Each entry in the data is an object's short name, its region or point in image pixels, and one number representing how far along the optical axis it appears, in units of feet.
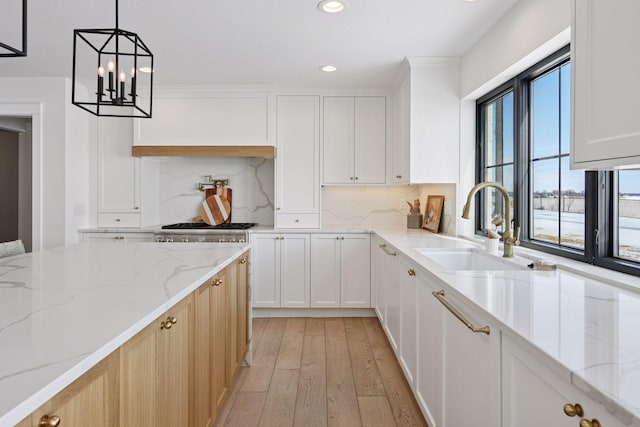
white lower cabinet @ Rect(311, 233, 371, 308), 13.15
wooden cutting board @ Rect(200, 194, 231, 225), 14.85
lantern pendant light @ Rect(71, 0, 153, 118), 5.87
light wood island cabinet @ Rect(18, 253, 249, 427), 2.95
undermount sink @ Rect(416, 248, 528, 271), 8.19
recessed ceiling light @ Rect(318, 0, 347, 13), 7.84
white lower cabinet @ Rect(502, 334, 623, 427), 2.57
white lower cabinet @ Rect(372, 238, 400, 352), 9.28
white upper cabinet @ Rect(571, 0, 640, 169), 3.65
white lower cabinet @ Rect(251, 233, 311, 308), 13.16
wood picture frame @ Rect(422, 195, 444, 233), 12.37
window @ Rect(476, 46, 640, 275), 6.01
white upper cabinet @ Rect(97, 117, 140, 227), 13.79
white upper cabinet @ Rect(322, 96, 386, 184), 13.73
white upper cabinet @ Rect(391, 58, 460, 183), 11.17
